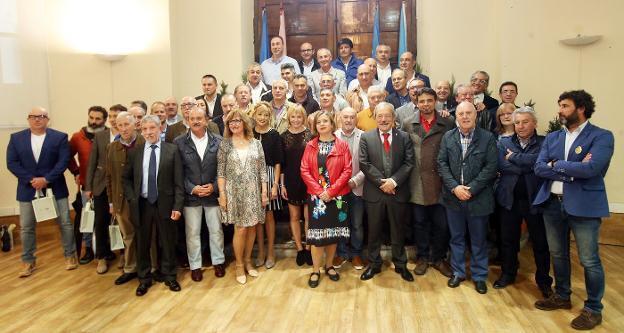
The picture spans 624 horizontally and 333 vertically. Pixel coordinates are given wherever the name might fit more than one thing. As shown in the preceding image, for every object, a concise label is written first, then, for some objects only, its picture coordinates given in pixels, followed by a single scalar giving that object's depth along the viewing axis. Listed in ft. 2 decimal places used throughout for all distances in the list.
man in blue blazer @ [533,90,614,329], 9.39
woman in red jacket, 12.20
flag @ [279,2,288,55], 22.89
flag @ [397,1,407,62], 22.04
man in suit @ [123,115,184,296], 12.17
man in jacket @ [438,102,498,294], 11.64
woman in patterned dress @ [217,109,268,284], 12.53
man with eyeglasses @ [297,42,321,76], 18.65
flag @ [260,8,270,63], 22.74
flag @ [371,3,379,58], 22.34
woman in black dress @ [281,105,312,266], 13.06
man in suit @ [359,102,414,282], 12.34
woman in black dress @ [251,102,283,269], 13.05
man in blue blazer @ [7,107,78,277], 14.02
